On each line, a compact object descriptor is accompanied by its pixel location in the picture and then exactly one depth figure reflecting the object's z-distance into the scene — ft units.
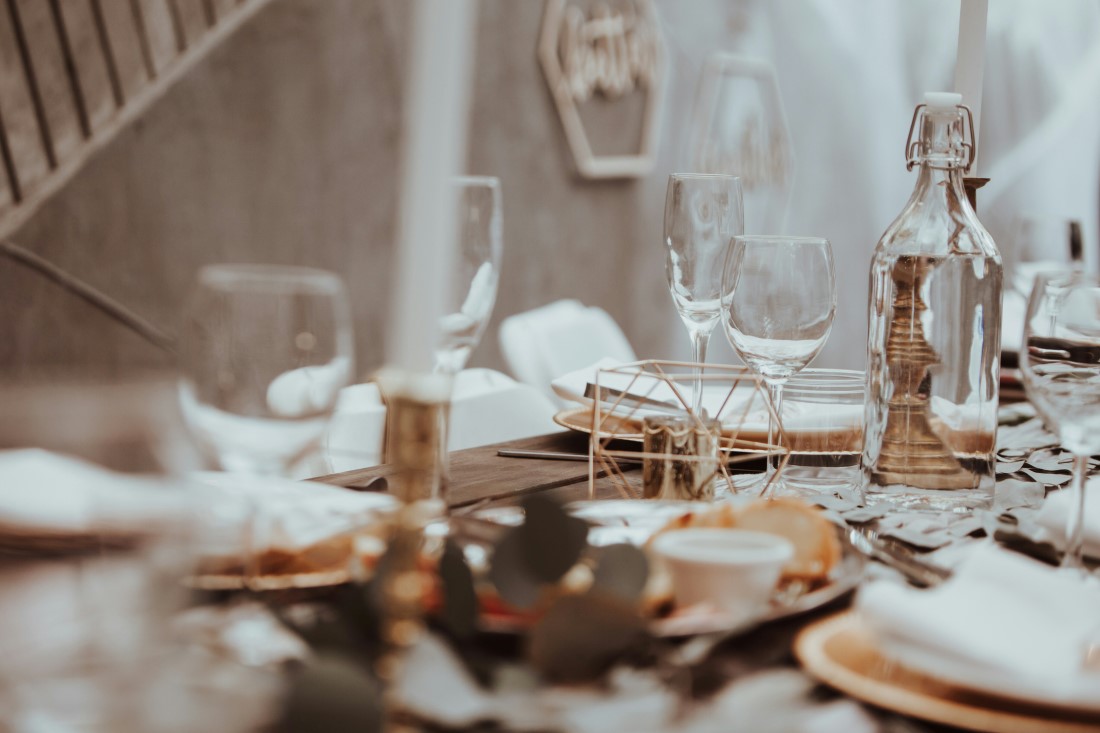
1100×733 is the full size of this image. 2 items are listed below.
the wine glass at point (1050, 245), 7.95
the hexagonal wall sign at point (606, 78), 12.76
